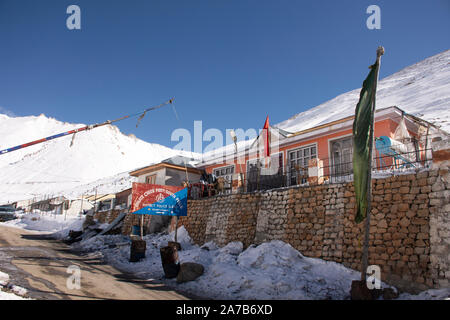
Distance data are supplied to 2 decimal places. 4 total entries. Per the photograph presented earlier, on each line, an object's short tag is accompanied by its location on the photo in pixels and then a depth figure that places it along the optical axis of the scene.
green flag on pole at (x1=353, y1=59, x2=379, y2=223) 7.15
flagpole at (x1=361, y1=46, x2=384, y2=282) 7.03
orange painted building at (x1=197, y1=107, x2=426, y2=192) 12.52
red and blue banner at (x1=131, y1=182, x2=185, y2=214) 12.77
